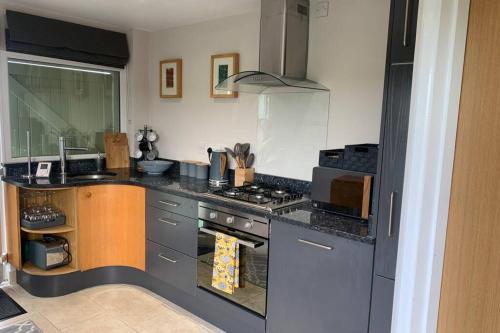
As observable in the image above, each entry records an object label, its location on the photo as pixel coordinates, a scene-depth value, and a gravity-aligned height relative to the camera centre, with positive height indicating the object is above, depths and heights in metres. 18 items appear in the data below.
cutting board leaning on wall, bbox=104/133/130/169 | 3.72 -0.33
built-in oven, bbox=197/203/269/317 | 2.28 -0.81
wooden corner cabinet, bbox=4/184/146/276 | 2.99 -0.88
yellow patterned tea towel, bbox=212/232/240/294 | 2.37 -0.89
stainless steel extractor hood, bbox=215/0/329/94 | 2.41 +0.50
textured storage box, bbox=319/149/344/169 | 2.23 -0.19
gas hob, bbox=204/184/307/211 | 2.36 -0.49
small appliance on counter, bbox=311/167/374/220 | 2.07 -0.37
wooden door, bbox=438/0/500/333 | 0.86 -0.13
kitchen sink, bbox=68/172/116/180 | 3.26 -0.53
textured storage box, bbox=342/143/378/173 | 2.08 -0.17
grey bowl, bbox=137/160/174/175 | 3.53 -0.45
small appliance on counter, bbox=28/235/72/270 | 2.95 -1.08
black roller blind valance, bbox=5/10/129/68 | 2.99 +0.64
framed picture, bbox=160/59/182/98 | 3.57 +0.39
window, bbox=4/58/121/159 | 3.16 +0.09
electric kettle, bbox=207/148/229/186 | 3.12 -0.38
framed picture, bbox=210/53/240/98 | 3.10 +0.43
